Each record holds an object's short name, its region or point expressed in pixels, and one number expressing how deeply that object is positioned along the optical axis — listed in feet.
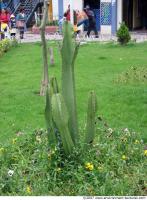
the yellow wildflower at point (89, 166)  12.54
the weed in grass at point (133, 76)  28.69
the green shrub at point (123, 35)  46.47
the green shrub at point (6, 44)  43.59
